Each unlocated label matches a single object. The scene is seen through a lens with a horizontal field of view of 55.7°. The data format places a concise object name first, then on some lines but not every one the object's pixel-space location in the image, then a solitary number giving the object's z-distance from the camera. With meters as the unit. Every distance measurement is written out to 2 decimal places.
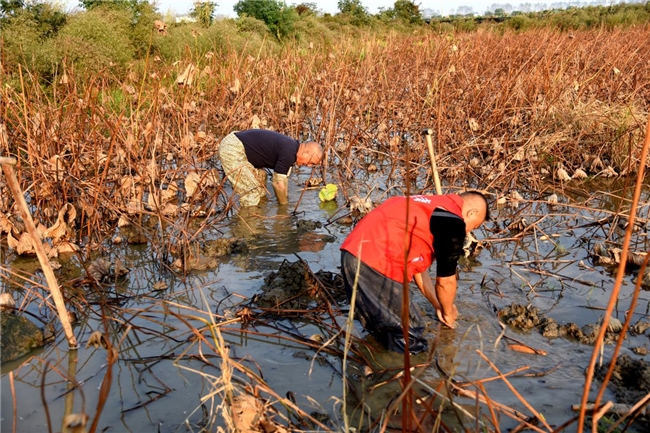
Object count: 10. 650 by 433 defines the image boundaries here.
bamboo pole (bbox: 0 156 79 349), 2.33
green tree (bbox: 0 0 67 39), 11.01
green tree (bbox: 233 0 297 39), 21.45
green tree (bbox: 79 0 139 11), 14.25
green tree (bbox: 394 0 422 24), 27.95
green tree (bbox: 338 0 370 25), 25.84
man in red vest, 3.28
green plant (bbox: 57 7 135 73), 9.88
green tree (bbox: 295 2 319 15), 27.01
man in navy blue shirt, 6.33
